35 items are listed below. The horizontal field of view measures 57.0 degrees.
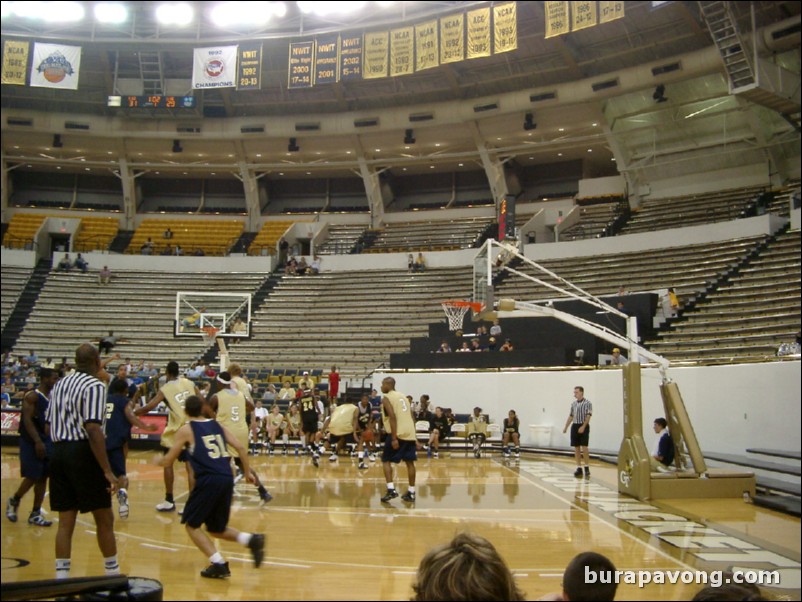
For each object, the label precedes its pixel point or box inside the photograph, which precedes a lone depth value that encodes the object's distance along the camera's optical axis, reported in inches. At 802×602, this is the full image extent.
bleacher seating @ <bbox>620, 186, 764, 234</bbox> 1000.9
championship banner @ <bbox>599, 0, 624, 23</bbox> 818.2
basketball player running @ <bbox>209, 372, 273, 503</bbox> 352.2
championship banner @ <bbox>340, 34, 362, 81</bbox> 1020.5
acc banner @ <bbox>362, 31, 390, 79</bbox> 1001.5
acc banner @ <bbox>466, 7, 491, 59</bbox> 935.0
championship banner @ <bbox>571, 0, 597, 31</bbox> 838.5
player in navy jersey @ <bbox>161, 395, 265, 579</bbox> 219.0
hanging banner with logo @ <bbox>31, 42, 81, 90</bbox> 1075.3
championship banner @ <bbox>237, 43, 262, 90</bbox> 1082.1
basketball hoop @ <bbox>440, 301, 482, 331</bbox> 875.4
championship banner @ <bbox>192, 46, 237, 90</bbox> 1092.5
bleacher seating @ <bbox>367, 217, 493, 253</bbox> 1230.9
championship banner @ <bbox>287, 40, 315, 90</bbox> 1047.0
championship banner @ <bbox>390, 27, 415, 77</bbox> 987.9
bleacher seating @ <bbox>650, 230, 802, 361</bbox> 641.6
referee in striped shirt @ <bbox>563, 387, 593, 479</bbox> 504.7
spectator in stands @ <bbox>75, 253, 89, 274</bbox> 1237.1
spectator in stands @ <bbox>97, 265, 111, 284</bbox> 1218.0
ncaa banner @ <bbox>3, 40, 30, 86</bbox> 1053.2
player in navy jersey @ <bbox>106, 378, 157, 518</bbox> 286.5
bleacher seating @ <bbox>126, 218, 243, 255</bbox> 1344.7
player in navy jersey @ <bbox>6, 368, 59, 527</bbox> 289.4
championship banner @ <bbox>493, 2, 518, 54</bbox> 911.0
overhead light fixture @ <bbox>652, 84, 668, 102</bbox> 1032.2
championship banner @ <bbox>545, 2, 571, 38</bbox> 859.4
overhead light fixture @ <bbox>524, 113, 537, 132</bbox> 1160.2
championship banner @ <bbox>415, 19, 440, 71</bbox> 971.9
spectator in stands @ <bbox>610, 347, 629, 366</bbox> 675.8
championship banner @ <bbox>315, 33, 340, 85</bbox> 1039.6
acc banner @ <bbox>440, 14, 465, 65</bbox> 956.6
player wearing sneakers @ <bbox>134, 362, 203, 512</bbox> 334.6
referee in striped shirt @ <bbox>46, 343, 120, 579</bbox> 199.6
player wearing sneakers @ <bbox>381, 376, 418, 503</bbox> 387.5
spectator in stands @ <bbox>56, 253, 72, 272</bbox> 1234.6
